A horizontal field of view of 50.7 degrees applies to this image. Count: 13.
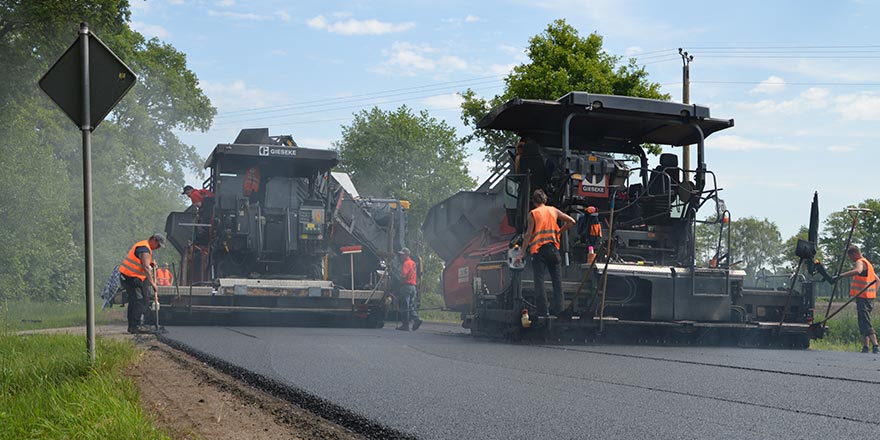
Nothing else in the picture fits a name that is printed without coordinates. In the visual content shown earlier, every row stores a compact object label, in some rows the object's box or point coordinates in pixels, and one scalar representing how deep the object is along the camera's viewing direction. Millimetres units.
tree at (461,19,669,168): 21781
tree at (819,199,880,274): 42562
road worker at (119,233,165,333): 11609
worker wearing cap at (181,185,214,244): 13984
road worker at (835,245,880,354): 10203
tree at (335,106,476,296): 34094
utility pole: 22688
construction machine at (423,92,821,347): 8969
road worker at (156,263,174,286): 18006
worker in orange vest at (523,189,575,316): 8703
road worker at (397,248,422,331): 13906
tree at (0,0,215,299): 18453
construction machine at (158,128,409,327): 13117
